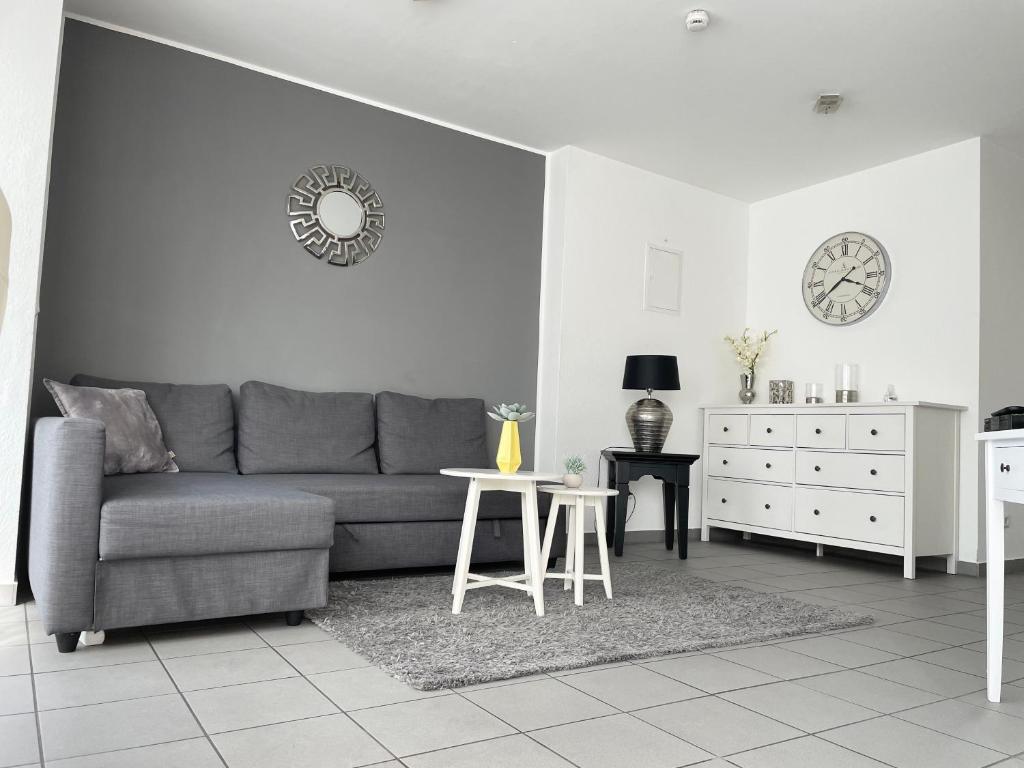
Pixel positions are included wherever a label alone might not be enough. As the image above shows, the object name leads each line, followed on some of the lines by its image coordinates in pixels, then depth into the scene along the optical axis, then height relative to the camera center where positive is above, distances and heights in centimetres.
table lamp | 489 +18
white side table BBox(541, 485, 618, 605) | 321 -42
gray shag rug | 237 -71
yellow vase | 326 -11
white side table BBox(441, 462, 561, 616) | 301 -41
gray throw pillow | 319 -7
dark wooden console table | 473 -25
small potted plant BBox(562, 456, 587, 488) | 337 -21
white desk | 220 -22
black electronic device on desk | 226 +8
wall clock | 512 +106
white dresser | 438 -22
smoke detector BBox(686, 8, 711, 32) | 342 +177
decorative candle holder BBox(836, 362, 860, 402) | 506 +36
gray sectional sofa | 235 -37
